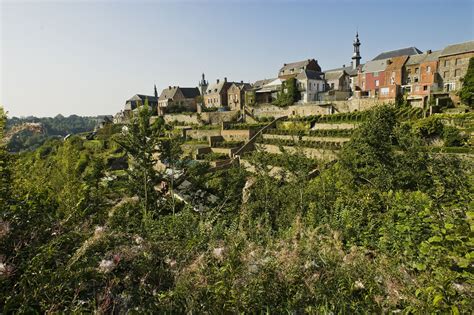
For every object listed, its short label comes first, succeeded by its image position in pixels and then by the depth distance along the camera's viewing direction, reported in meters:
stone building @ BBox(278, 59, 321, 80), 51.22
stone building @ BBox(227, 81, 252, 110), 57.34
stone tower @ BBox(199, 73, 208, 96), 76.69
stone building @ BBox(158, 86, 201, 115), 63.21
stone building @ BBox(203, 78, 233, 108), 61.78
